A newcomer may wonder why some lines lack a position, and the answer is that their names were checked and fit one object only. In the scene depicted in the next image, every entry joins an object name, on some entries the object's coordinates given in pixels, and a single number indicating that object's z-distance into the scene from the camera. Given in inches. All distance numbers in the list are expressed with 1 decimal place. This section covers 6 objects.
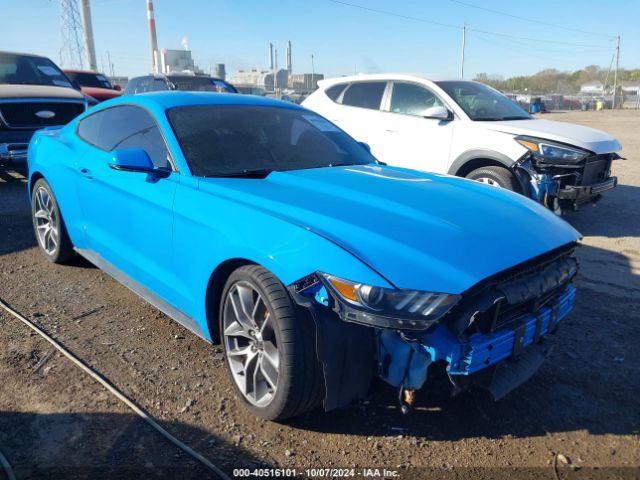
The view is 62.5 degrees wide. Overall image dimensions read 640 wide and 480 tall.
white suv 234.8
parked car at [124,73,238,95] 507.2
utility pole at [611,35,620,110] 1998.0
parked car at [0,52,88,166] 296.8
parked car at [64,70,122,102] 591.8
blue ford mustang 89.4
